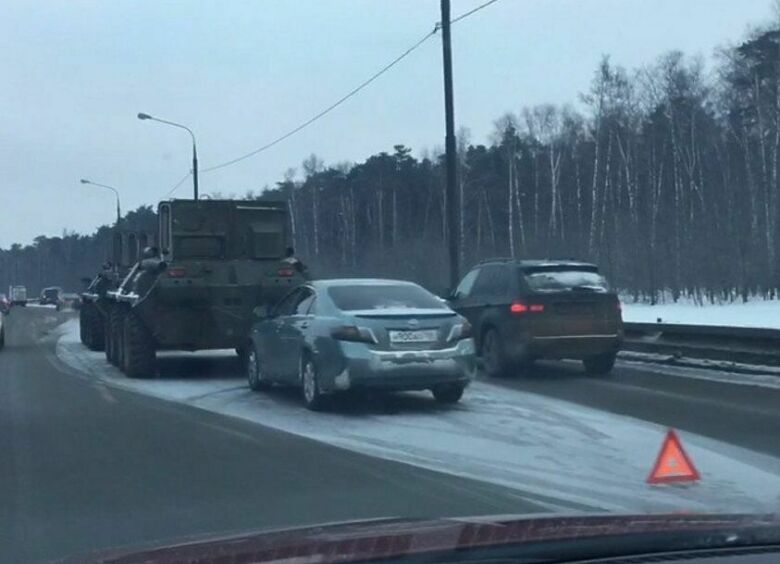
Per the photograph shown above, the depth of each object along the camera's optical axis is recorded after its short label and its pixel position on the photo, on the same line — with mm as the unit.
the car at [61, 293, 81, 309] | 82844
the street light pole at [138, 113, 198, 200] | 45938
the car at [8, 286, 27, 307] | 101750
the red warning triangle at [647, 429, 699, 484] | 9984
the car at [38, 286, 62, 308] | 101512
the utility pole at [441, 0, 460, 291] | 27938
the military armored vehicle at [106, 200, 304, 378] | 19844
